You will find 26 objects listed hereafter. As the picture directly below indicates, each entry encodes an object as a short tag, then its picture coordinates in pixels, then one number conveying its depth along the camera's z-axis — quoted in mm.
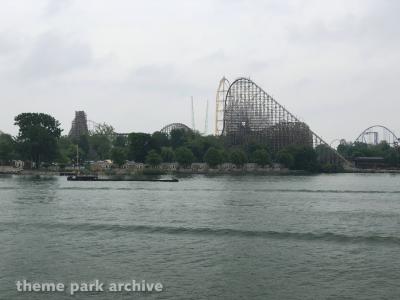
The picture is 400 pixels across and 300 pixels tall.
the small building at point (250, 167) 144488
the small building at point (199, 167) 140250
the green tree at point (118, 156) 125438
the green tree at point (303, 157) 143375
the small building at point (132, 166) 130675
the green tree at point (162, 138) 161325
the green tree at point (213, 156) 129125
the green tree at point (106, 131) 184000
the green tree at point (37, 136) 117000
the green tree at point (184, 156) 132375
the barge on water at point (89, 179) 95062
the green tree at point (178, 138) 166725
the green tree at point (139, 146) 131750
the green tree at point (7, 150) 129375
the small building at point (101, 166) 127362
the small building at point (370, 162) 177000
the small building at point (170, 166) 136700
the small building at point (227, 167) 141125
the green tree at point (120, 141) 183625
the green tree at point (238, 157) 132875
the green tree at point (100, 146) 173875
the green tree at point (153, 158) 124250
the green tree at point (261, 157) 136625
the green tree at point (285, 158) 139000
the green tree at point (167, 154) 137500
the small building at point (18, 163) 140500
